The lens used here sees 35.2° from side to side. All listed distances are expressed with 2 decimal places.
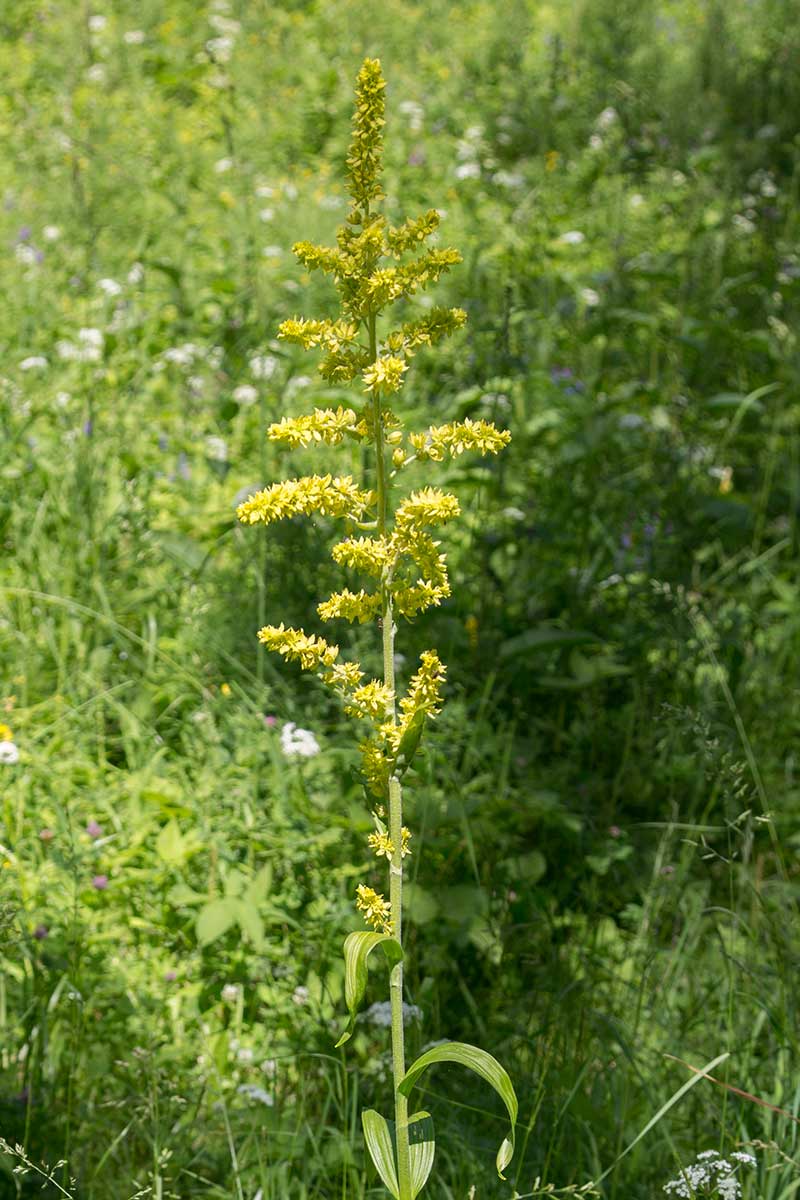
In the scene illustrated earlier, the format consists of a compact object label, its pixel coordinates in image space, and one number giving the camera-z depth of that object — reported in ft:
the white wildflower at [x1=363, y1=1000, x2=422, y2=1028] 5.60
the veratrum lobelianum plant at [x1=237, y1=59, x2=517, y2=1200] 4.21
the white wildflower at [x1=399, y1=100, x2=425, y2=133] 20.58
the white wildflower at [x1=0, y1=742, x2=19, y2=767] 7.67
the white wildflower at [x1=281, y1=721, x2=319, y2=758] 7.52
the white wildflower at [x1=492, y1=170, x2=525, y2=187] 15.75
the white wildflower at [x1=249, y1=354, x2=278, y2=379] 11.66
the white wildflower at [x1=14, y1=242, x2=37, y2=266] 15.53
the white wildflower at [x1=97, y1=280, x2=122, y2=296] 13.07
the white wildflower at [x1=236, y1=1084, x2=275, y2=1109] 5.88
